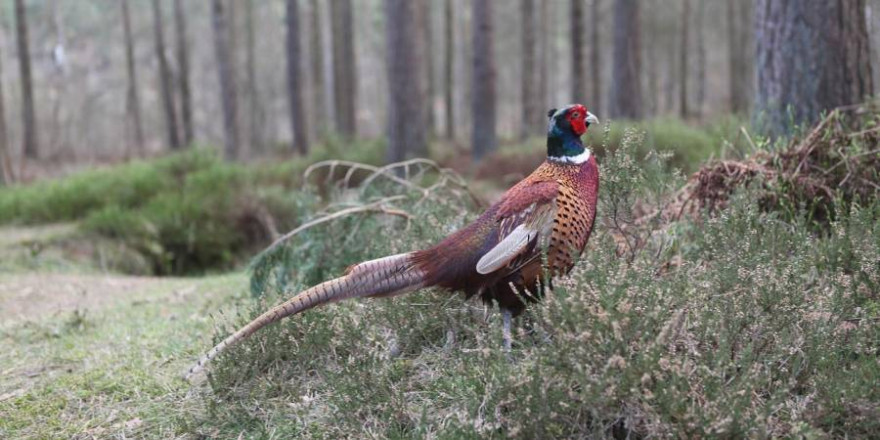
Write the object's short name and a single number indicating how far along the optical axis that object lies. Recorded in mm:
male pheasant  3053
